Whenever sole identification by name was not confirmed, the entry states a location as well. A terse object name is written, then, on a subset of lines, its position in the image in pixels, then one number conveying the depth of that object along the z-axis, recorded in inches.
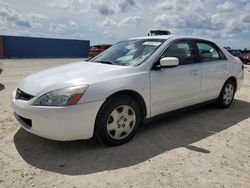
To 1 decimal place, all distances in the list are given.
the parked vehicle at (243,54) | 624.2
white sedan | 92.1
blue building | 823.4
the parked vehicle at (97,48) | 633.9
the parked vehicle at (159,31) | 570.8
